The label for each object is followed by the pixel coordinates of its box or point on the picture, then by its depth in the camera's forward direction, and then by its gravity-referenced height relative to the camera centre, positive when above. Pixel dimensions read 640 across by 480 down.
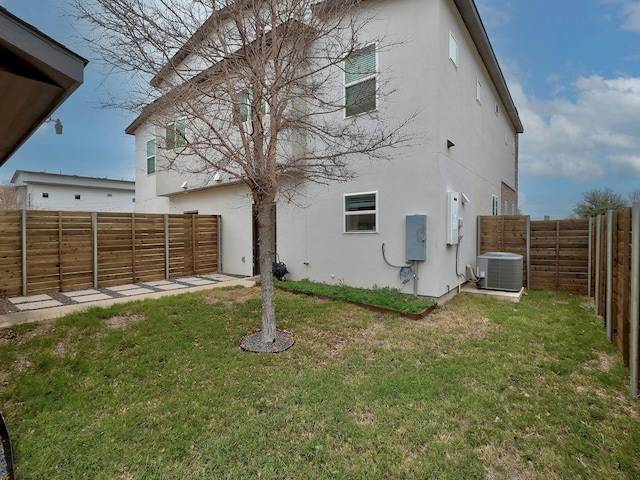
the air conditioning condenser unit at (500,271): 7.57 -0.92
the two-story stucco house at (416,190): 6.53 +1.11
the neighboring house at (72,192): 26.45 +4.08
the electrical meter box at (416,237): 6.48 -0.05
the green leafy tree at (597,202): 20.48 +2.18
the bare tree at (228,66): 4.09 +2.39
